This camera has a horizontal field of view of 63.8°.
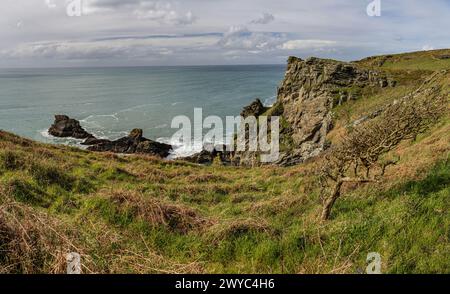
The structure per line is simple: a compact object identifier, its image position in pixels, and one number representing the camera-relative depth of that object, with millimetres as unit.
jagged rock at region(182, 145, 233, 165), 67000
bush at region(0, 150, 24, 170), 16750
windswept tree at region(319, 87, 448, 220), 10586
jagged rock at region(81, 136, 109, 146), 77256
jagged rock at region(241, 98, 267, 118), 84062
